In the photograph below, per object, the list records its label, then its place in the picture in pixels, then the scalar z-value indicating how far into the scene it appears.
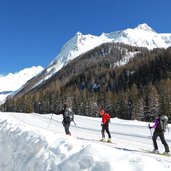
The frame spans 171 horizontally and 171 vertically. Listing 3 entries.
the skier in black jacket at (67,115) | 11.97
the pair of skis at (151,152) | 8.38
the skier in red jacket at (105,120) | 11.68
